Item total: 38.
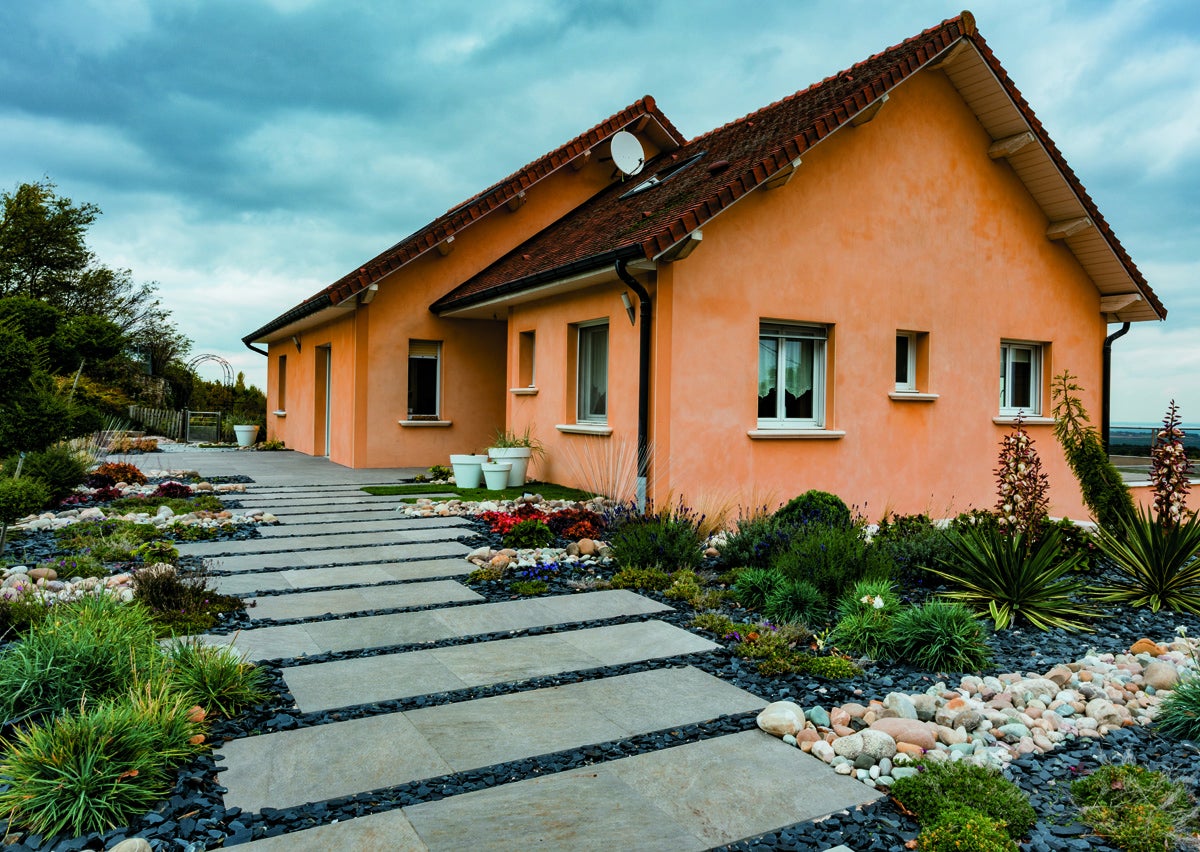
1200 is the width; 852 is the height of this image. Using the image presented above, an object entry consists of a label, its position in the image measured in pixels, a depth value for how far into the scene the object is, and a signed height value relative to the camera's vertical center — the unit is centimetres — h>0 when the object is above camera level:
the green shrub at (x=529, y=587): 568 -123
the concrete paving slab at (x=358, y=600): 512 -127
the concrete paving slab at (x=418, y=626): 442 -128
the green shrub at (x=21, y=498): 645 -82
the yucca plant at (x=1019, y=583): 518 -105
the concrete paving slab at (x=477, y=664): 372 -129
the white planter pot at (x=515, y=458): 1134 -54
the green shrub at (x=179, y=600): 459 -118
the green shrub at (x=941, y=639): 419 -115
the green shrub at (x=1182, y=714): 333 -121
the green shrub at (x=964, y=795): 258 -126
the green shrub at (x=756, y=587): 533 -111
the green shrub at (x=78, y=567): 585 -119
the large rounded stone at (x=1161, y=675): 389 -122
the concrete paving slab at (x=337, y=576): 577 -125
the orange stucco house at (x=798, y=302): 910 +178
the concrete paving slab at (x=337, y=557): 648 -122
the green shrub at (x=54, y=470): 985 -76
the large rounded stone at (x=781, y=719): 326 -124
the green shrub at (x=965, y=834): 236 -126
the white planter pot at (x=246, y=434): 2133 -49
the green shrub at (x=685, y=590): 556 -120
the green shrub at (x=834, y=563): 530 -95
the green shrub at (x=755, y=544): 630 -97
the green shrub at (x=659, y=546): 645 -102
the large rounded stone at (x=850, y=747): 306 -126
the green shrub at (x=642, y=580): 594 -120
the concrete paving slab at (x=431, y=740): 281 -131
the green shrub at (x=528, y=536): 722 -107
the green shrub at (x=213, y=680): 337 -117
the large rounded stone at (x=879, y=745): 304 -125
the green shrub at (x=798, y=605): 493 -115
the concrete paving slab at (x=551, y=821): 244 -132
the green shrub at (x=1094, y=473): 681 -35
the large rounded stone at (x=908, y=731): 314 -124
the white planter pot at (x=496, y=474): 1112 -76
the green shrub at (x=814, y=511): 707 -78
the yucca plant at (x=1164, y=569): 570 -100
